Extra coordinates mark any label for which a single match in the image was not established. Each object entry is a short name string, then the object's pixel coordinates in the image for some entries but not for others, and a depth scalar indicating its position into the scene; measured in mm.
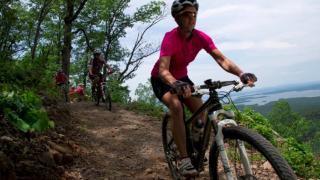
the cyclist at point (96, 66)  9752
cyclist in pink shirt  3398
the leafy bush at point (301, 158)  5199
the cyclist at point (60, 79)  12615
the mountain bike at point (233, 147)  2528
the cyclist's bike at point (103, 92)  10053
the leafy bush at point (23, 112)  3360
